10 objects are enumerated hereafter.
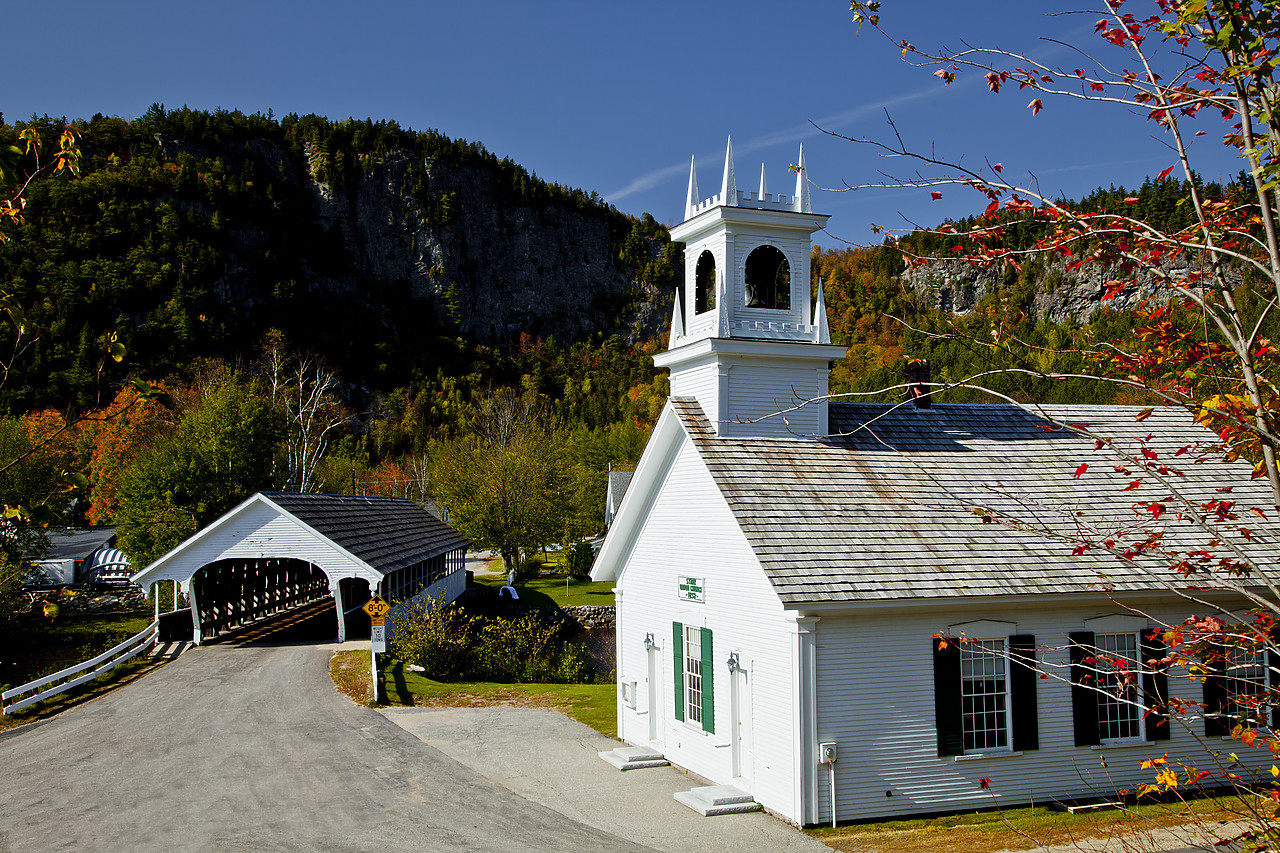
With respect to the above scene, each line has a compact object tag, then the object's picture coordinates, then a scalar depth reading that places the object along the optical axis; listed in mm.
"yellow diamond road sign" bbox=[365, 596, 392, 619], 20844
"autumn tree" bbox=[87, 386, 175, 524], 50781
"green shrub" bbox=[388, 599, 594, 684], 24391
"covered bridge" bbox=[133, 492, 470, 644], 27484
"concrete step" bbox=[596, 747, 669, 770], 15711
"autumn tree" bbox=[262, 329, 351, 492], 50156
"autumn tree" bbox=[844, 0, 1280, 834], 4590
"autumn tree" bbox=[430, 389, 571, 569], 50312
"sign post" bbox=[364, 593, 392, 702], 20875
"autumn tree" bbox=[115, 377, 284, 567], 37750
